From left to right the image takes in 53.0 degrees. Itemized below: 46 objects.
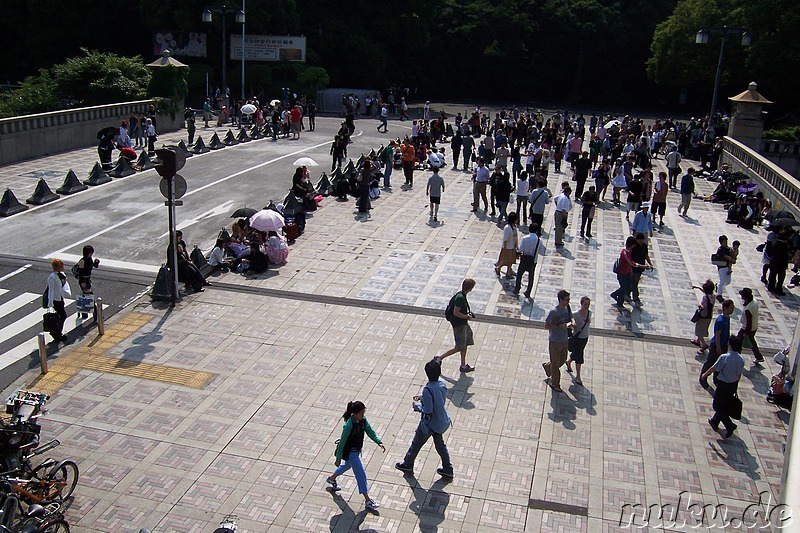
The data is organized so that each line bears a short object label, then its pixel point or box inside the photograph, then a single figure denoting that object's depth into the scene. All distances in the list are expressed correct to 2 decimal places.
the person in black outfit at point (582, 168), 24.70
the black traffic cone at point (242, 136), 36.78
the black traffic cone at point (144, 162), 29.01
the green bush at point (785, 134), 39.12
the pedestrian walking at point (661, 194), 23.13
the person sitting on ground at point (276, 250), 18.83
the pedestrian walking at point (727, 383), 11.41
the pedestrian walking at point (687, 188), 24.50
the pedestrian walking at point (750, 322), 14.09
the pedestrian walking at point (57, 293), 14.02
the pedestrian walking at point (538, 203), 20.53
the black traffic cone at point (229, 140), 35.75
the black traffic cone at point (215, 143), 34.59
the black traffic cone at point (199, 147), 33.53
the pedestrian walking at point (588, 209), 21.33
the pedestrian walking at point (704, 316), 14.21
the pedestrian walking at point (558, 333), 12.66
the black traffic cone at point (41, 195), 23.57
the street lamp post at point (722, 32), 34.03
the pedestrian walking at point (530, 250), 16.77
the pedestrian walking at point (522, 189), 22.80
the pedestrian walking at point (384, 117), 42.53
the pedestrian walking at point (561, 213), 20.48
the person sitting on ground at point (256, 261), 18.28
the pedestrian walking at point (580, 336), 12.99
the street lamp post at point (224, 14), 44.06
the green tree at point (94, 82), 38.03
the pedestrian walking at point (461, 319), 13.14
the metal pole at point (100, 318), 14.59
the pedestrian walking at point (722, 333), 12.91
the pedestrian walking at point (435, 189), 23.19
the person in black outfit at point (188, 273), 16.97
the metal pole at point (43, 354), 12.89
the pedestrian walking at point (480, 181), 23.95
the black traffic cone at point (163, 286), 16.42
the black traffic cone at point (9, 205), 22.25
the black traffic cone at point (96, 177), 26.40
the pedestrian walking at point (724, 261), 17.17
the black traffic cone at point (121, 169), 27.83
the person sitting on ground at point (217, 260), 18.33
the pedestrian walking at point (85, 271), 15.53
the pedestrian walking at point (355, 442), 9.57
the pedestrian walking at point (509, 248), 17.42
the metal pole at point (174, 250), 16.30
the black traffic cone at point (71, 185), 24.95
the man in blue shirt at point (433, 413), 10.09
